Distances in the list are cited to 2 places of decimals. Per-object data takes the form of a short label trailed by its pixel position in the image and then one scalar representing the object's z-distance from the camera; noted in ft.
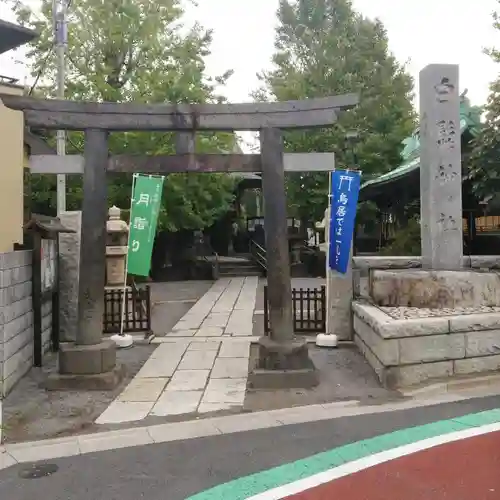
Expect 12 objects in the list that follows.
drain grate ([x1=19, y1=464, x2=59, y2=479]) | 16.17
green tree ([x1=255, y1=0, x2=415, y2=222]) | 77.15
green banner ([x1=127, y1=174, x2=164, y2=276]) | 35.53
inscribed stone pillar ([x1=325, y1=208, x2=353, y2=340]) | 35.21
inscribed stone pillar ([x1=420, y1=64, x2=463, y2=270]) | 33.50
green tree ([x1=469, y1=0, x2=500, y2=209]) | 42.45
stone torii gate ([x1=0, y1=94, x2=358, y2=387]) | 26.71
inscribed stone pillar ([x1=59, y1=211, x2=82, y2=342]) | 34.94
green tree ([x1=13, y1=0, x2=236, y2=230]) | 63.05
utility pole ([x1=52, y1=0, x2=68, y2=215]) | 54.60
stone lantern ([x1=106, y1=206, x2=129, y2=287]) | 52.63
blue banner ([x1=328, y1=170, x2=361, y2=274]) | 33.30
